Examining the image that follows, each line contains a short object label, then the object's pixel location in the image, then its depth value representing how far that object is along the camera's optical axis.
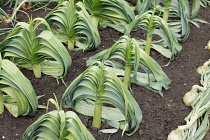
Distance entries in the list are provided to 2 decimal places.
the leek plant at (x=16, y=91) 2.46
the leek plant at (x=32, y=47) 2.75
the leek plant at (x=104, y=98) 2.41
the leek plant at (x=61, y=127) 2.10
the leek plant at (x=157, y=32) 3.05
